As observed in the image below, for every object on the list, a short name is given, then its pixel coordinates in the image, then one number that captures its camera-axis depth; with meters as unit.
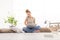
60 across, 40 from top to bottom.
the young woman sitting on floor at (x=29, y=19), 3.51
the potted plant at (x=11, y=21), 3.56
